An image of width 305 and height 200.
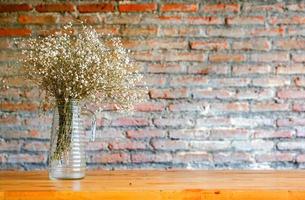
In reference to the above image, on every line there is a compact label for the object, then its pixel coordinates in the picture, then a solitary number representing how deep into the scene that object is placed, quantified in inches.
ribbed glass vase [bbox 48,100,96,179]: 68.7
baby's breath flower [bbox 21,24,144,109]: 68.6
